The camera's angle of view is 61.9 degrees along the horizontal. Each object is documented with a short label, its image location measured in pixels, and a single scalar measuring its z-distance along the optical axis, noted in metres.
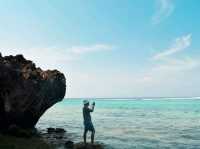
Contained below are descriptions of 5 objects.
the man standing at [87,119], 10.00
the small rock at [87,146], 9.82
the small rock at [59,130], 15.34
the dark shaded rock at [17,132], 11.58
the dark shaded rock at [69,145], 10.23
